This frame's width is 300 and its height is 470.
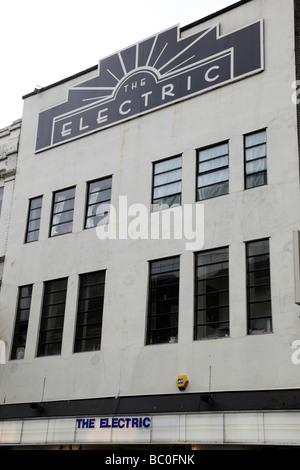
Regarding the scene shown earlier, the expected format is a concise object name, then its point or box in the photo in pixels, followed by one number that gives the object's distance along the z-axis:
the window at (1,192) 25.43
